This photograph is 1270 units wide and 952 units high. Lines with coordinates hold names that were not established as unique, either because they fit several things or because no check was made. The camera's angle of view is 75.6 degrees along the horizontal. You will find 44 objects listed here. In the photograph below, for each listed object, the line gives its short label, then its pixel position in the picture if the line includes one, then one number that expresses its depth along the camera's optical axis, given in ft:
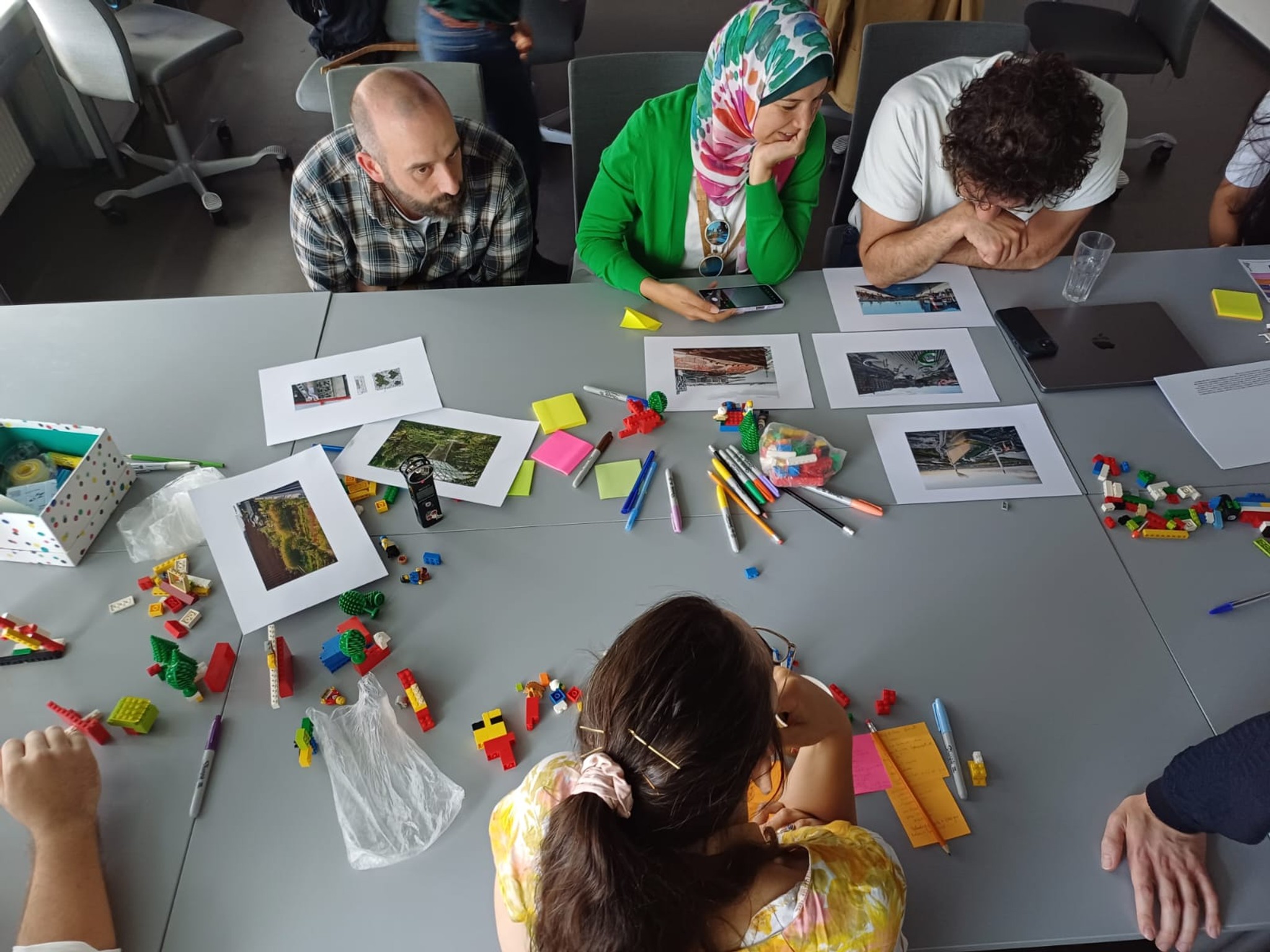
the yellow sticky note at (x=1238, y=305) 5.92
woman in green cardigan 5.24
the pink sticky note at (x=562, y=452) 4.90
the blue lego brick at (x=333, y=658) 4.00
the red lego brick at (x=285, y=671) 3.92
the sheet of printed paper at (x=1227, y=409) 5.00
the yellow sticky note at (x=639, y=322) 5.77
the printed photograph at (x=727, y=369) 5.38
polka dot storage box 4.24
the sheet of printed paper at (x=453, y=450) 4.83
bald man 5.71
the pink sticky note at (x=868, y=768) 3.66
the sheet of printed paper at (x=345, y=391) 5.14
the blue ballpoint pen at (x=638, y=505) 4.60
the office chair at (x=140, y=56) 9.28
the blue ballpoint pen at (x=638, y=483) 4.69
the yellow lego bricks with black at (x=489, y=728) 3.73
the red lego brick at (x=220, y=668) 3.94
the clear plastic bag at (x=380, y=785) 3.47
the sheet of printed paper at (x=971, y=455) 4.79
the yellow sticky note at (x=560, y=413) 5.13
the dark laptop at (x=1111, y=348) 5.39
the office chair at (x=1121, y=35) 10.03
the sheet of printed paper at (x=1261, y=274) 6.13
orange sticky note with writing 3.51
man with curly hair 5.39
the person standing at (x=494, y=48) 8.48
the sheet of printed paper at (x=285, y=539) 4.30
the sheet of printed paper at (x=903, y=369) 5.32
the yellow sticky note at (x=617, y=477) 4.77
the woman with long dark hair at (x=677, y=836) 2.40
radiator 10.46
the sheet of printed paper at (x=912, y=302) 5.84
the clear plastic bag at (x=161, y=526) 4.48
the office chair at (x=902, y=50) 7.16
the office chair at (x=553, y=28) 10.42
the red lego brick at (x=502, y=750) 3.68
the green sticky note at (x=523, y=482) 4.80
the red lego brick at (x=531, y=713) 3.81
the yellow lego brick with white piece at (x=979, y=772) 3.64
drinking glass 5.93
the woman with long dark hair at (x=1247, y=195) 6.95
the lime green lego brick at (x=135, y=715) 3.75
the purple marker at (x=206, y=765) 3.57
